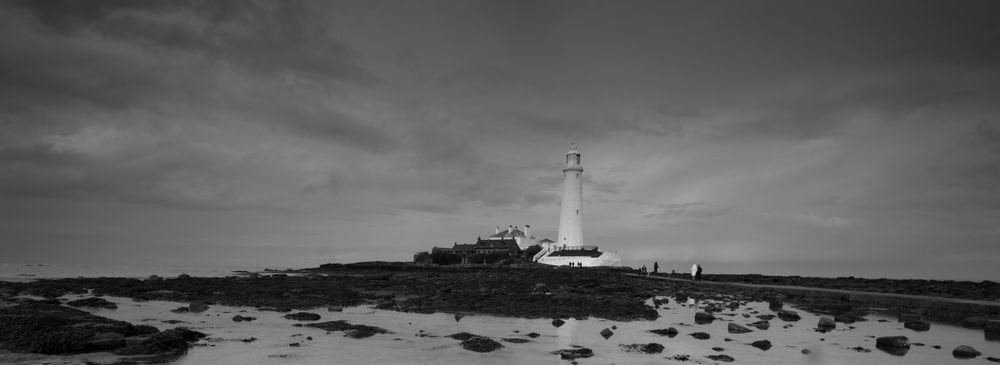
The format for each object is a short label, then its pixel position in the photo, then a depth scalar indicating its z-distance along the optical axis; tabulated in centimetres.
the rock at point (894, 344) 1494
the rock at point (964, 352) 1389
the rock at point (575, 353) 1371
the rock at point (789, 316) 2205
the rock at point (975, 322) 1972
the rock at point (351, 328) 1723
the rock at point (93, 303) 2528
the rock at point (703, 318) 2117
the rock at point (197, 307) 2406
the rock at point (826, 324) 1930
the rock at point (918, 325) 1909
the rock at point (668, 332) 1779
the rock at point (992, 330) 1768
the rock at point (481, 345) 1473
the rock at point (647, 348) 1453
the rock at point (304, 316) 2127
